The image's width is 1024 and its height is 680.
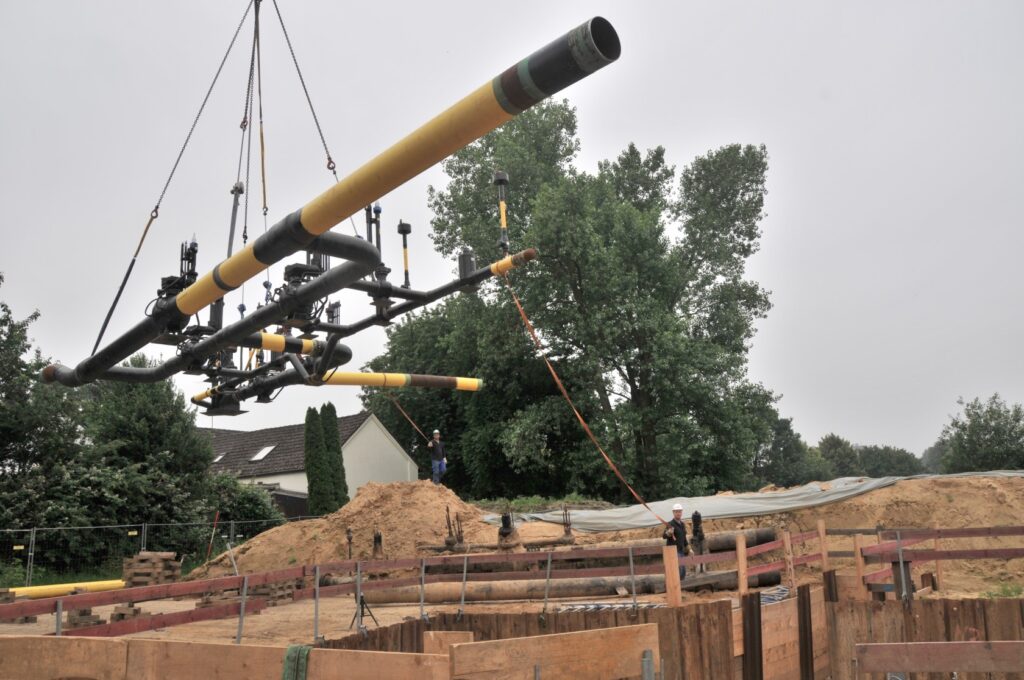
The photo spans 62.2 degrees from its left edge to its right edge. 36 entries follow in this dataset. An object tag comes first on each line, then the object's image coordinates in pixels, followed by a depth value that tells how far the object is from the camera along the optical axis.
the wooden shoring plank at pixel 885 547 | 11.29
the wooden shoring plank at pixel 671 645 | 8.23
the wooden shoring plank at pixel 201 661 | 3.67
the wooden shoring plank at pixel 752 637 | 8.56
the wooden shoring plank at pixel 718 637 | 8.24
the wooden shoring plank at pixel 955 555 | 11.15
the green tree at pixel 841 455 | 84.81
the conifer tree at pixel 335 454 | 34.34
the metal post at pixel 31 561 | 21.43
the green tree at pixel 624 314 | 30.91
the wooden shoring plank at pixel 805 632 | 9.41
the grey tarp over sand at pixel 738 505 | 20.66
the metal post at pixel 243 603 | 9.52
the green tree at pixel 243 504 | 28.98
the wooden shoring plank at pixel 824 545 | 12.79
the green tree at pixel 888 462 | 90.31
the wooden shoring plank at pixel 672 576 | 9.35
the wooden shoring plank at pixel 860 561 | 11.03
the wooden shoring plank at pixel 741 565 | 10.98
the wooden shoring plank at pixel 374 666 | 3.40
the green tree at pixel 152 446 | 26.17
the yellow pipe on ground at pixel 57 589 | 17.39
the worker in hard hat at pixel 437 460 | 24.72
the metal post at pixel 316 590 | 10.04
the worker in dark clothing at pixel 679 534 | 14.03
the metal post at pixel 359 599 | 10.24
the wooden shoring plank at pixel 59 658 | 3.94
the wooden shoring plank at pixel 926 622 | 8.53
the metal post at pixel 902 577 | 10.25
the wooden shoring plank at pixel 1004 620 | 8.25
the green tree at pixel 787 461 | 69.81
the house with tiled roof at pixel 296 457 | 37.09
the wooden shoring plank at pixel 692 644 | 8.28
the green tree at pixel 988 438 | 40.53
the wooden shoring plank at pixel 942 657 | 4.09
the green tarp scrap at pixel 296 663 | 3.56
